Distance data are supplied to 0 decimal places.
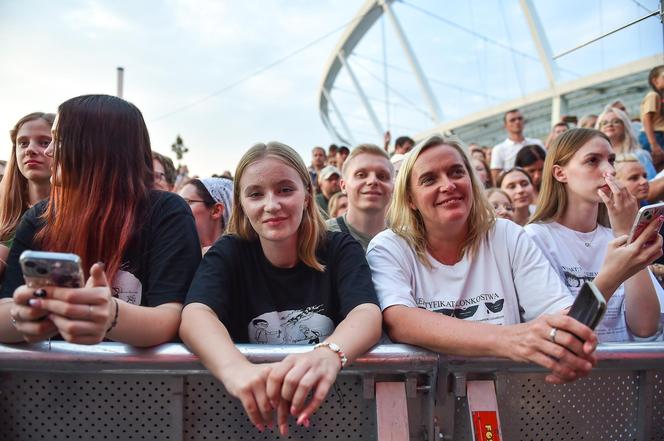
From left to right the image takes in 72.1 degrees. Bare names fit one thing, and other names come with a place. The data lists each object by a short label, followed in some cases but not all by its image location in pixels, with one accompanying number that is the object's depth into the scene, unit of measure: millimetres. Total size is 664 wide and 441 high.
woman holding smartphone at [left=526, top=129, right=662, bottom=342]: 1721
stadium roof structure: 11188
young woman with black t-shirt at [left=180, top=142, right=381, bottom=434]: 1523
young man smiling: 3094
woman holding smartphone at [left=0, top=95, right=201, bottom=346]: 1563
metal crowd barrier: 1265
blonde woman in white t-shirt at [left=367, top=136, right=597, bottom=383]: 1501
